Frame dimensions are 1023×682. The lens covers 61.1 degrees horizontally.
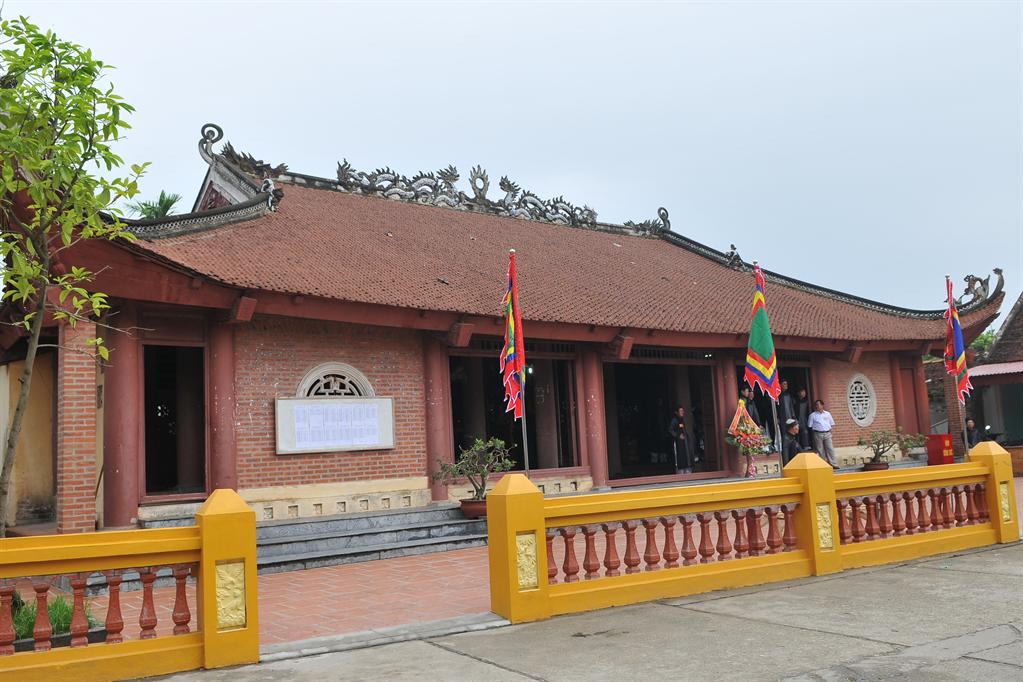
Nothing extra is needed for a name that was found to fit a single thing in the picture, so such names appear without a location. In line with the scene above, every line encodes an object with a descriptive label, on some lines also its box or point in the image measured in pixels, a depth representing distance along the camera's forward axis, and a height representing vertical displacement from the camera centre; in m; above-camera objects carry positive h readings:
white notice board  10.59 +0.26
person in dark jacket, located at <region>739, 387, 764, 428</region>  15.00 +0.33
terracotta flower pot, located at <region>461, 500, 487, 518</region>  10.95 -0.90
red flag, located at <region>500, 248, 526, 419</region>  9.07 +0.86
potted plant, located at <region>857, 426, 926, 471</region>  15.89 -0.53
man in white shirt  14.92 -0.18
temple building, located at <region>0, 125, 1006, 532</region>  9.63 +1.30
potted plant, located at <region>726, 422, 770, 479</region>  14.17 -0.31
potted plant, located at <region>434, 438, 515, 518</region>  10.98 -0.38
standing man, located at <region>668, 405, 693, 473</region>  15.26 -0.32
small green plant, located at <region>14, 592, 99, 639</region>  5.07 -0.95
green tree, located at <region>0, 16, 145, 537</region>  5.14 +1.86
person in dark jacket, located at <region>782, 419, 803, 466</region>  15.51 -0.46
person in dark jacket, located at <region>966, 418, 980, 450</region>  19.47 -0.53
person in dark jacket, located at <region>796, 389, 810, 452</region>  16.25 +0.01
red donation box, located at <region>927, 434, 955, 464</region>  14.01 -0.61
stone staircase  9.18 -1.07
